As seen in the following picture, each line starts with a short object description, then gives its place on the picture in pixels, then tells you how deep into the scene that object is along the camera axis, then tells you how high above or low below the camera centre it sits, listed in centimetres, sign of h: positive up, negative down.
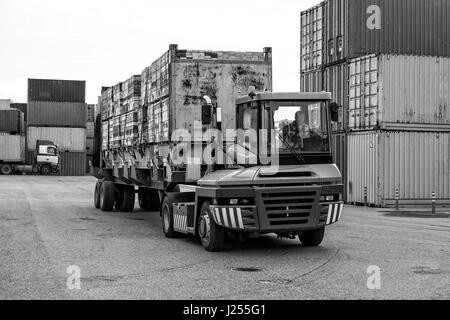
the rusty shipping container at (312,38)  2583 +490
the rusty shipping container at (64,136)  6150 +215
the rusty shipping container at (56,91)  6412 +681
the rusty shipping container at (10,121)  5903 +343
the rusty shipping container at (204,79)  1248 +153
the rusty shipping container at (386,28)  2408 +496
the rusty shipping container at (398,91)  2269 +236
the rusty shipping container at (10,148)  5678 +92
